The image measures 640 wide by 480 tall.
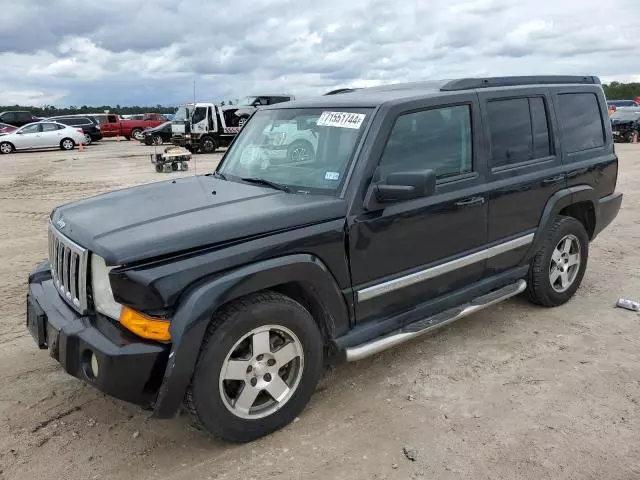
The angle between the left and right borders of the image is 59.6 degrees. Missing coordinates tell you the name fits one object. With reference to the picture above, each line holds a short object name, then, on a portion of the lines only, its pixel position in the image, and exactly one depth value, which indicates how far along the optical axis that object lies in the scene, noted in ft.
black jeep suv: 8.81
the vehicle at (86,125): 101.19
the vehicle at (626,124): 78.48
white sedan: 83.61
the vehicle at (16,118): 114.21
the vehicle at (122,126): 114.42
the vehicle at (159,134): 90.43
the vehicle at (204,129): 75.51
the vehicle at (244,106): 77.61
